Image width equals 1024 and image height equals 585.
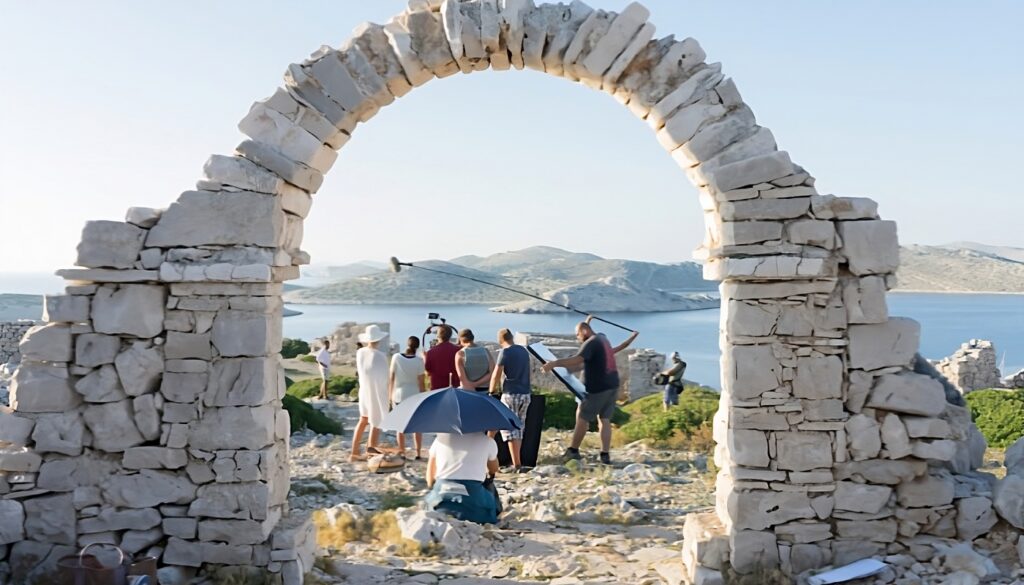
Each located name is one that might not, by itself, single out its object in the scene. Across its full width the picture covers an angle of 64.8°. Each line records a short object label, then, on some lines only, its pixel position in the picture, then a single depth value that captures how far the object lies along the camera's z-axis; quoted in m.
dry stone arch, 5.40
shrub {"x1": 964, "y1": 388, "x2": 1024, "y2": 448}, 11.18
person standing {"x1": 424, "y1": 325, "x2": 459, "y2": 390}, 8.79
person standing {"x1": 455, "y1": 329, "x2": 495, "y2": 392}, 8.59
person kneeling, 6.78
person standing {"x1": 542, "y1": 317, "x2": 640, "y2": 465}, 8.74
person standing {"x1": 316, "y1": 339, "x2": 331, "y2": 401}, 15.17
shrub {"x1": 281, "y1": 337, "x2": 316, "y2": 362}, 26.30
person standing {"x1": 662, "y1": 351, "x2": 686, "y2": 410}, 12.78
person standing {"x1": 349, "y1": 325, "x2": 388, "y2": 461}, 8.79
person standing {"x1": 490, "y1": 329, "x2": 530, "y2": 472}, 8.77
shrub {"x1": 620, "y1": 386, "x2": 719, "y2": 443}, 10.77
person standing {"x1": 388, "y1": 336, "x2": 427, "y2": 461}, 9.09
